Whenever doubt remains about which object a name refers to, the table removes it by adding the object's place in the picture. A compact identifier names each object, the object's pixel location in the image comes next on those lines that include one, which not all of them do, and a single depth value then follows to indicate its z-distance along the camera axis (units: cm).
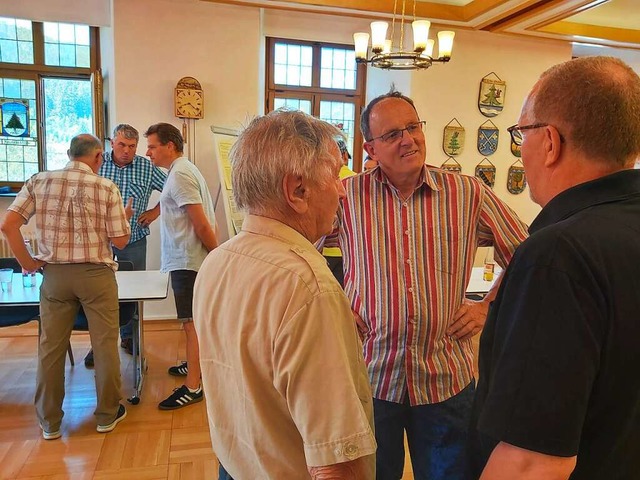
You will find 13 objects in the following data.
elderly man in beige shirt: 82
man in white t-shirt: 288
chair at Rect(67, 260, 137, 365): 298
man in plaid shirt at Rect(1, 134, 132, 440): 247
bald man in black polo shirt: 70
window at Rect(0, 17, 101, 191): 468
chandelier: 346
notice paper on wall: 419
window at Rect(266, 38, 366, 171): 538
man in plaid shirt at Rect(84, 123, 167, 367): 386
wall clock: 439
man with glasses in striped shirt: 138
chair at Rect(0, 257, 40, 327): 306
